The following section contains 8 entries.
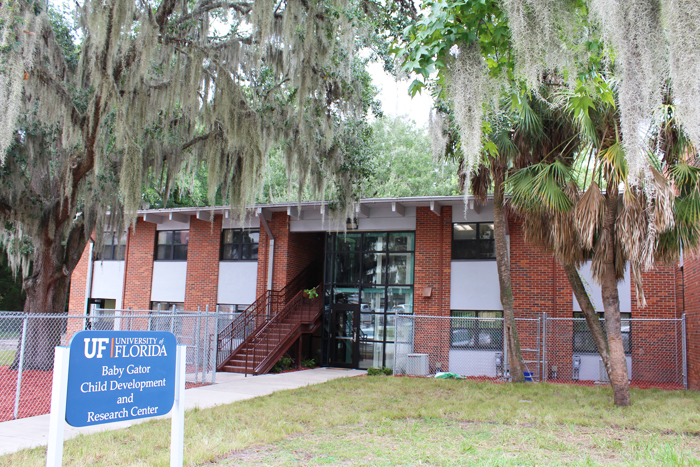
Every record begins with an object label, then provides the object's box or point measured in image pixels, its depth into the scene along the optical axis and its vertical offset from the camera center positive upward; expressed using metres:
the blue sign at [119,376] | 3.86 -0.79
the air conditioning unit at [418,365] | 14.95 -2.30
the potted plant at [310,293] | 16.45 -0.45
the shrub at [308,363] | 16.44 -2.59
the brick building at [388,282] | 14.06 -0.05
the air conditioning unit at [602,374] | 13.70 -2.20
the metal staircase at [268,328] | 14.92 -1.53
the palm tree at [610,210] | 8.54 +1.30
